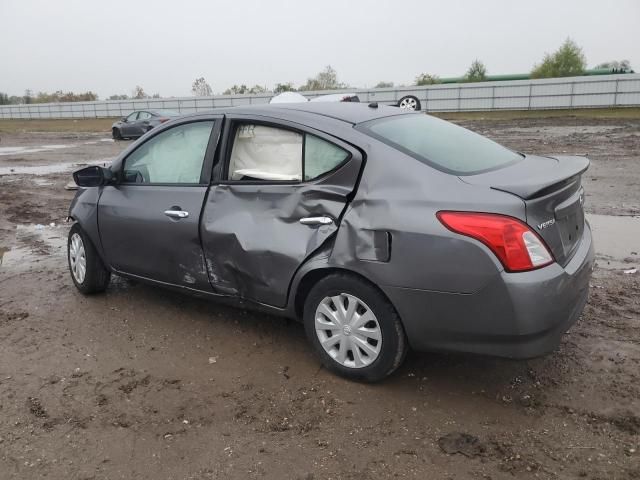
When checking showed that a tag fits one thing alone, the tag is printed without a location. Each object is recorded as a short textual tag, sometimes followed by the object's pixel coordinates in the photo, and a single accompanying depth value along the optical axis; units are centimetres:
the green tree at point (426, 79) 7800
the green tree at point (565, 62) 6862
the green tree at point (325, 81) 8064
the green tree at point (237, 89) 7400
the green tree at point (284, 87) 6284
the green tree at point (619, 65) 6799
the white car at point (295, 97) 1472
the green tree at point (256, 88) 6907
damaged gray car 280
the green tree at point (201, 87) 8631
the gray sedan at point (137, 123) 2403
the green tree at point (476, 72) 7550
